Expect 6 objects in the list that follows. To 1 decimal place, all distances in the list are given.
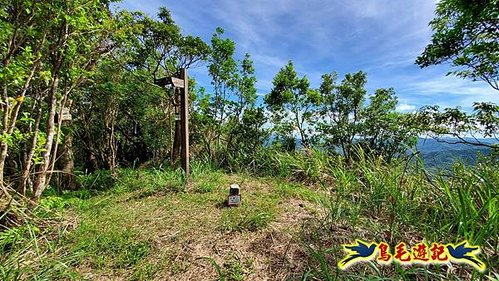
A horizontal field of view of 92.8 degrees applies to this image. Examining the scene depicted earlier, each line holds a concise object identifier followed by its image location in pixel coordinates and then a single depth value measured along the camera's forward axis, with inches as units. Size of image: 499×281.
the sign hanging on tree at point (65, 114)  114.2
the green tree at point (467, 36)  112.5
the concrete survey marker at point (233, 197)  119.7
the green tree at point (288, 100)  246.4
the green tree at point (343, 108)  288.0
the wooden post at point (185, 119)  158.1
